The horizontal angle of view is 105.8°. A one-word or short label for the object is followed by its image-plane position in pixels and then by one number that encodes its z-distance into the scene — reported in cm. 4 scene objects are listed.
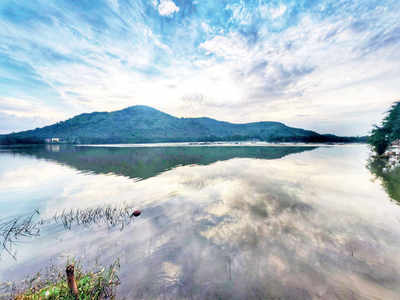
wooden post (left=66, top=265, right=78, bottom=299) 383
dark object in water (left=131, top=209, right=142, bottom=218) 1045
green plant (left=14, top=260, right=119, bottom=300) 420
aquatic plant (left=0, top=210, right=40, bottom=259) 779
